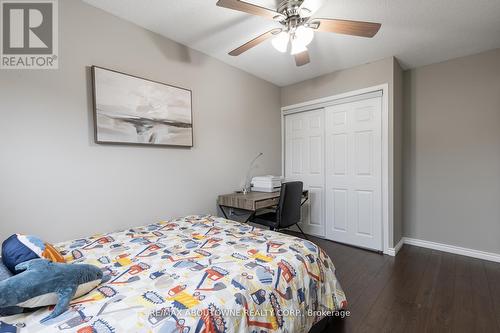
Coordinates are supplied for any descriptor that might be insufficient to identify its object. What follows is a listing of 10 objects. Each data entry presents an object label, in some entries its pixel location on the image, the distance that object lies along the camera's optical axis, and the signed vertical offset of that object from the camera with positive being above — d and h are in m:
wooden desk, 2.48 -0.43
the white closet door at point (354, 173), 2.90 -0.14
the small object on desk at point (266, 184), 3.07 -0.28
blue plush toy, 0.81 -0.46
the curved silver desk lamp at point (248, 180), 3.20 -0.24
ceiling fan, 1.58 +1.01
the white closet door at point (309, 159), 3.42 +0.05
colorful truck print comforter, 0.83 -0.55
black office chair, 2.57 -0.56
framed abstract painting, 1.88 +0.49
